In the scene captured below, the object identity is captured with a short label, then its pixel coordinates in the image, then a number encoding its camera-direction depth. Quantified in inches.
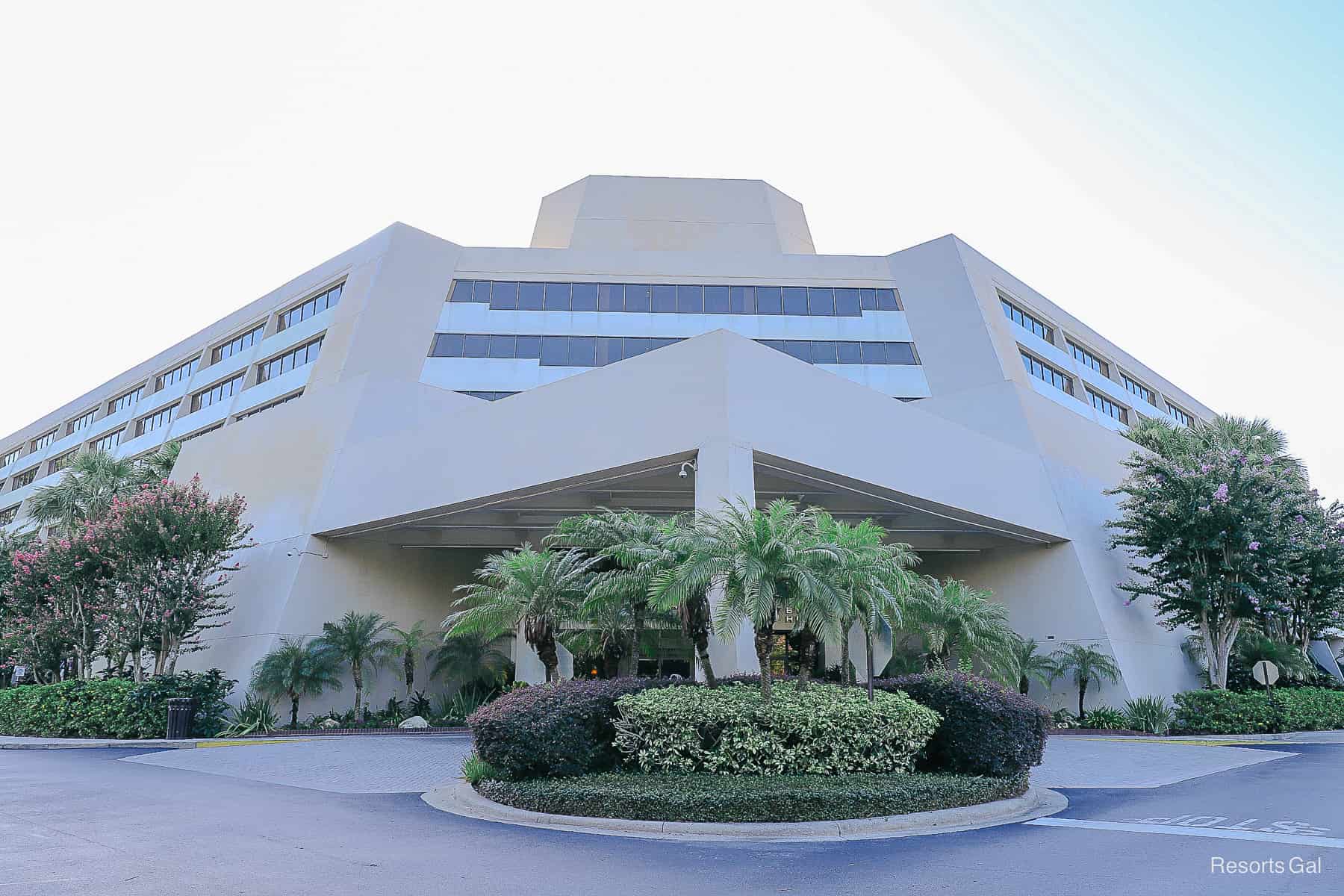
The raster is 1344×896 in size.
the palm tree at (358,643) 1038.4
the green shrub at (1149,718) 974.4
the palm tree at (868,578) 519.2
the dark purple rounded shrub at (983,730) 482.6
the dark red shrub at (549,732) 465.1
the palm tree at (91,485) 1416.1
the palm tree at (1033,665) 1035.9
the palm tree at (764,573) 486.3
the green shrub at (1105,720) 995.3
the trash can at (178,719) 907.4
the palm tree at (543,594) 748.0
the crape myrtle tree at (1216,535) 992.2
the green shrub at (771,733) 465.4
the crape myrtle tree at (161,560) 978.7
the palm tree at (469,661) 1125.1
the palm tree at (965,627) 933.8
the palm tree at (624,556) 604.4
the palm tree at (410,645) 1090.1
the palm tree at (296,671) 987.9
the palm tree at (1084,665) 1011.9
